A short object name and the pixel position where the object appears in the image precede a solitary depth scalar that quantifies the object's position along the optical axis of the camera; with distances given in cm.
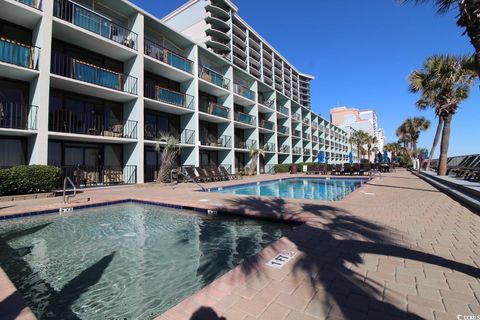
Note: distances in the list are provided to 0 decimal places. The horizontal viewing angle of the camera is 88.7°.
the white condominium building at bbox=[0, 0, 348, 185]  1083
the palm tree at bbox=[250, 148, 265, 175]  2438
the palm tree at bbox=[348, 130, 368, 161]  5640
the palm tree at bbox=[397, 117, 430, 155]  3941
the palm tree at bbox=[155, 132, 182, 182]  1470
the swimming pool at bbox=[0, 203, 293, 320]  288
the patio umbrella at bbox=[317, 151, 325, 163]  2910
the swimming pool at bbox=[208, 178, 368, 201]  1176
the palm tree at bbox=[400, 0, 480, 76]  300
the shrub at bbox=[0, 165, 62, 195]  873
